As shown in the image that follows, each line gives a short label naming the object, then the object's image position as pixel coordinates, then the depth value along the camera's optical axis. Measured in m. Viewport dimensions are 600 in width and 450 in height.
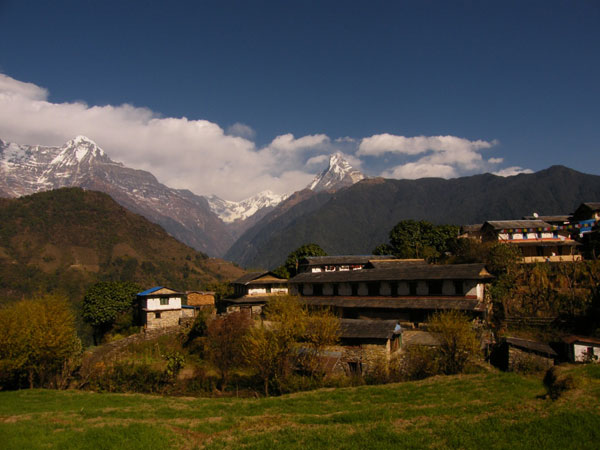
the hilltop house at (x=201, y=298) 68.18
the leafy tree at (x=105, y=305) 52.72
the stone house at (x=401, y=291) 38.22
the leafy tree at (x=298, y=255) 74.81
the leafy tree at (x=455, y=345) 25.94
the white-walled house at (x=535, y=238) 52.28
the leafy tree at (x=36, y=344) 26.72
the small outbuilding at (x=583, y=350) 26.77
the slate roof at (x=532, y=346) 26.36
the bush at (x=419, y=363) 26.77
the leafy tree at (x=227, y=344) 29.09
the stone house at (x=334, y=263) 67.94
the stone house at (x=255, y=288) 55.39
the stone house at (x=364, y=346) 29.52
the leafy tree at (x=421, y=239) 67.31
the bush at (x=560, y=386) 17.67
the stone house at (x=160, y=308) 51.66
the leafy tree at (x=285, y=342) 25.66
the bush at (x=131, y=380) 28.50
